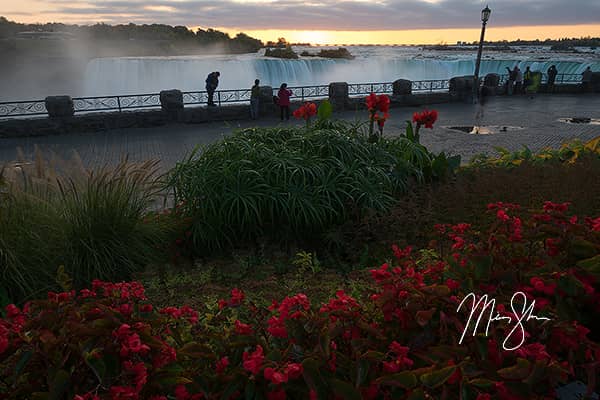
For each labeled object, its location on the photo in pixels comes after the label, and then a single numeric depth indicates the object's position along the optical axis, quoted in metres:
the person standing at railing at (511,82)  23.03
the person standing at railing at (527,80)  23.17
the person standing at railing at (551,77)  23.61
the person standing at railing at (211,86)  16.02
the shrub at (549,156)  6.97
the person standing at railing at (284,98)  15.15
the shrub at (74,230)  3.74
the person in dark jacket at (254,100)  15.54
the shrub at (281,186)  4.76
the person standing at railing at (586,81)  23.67
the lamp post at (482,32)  18.53
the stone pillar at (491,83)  22.48
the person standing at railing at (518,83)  23.33
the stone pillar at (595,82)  23.69
